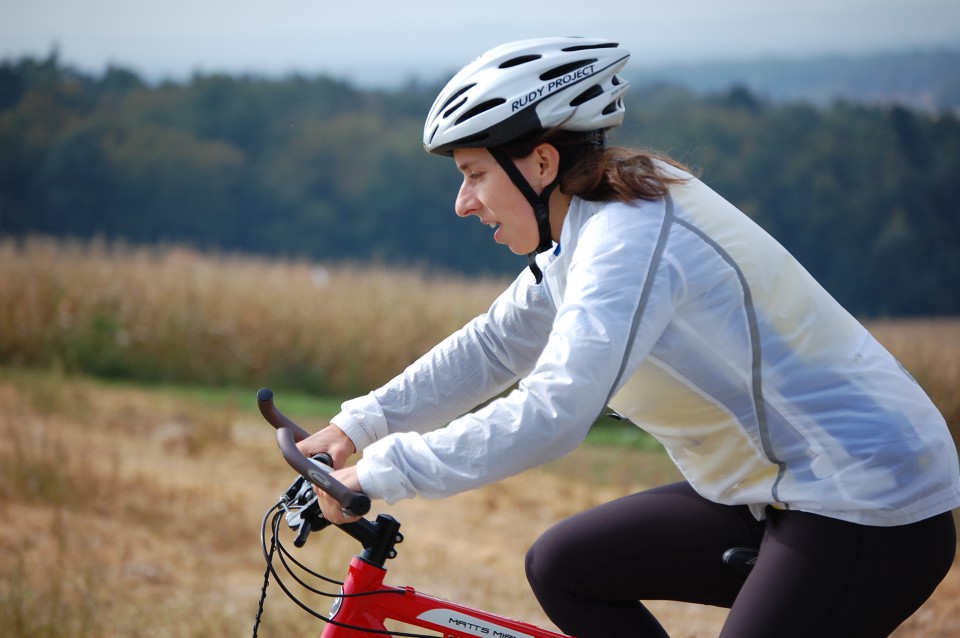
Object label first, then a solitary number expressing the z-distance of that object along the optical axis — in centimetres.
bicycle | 434
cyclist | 418
